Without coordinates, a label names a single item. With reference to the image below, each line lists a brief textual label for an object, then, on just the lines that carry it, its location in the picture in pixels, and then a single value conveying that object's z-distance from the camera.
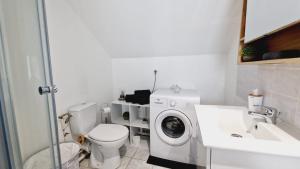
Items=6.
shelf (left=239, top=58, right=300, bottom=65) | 0.59
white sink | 0.61
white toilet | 1.58
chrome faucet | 0.90
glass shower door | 0.72
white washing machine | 1.67
